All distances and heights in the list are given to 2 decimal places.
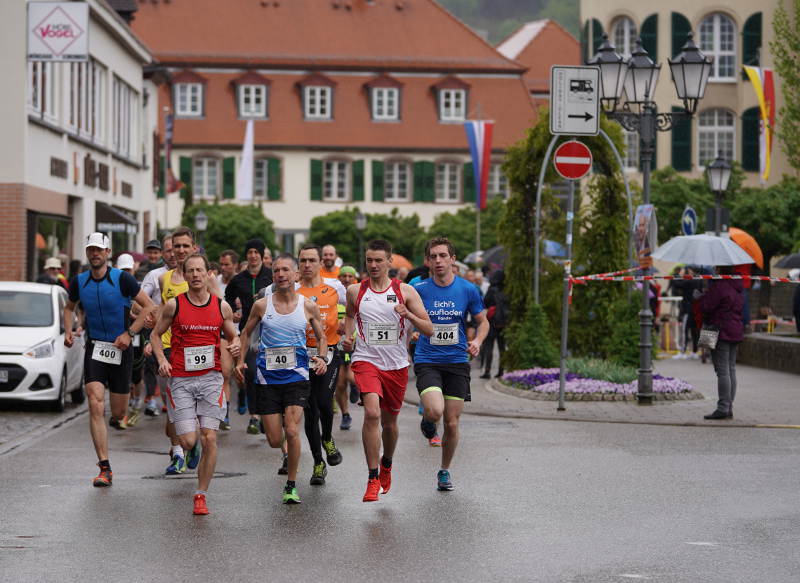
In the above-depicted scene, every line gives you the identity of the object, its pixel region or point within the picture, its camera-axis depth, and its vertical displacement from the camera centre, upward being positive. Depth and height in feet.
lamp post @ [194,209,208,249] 181.16 +5.12
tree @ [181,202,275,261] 199.11 +4.67
